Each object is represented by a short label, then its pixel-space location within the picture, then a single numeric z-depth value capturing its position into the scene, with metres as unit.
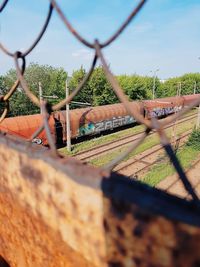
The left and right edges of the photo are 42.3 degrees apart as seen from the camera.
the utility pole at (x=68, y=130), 17.79
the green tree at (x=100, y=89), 35.97
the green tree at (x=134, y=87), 45.62
